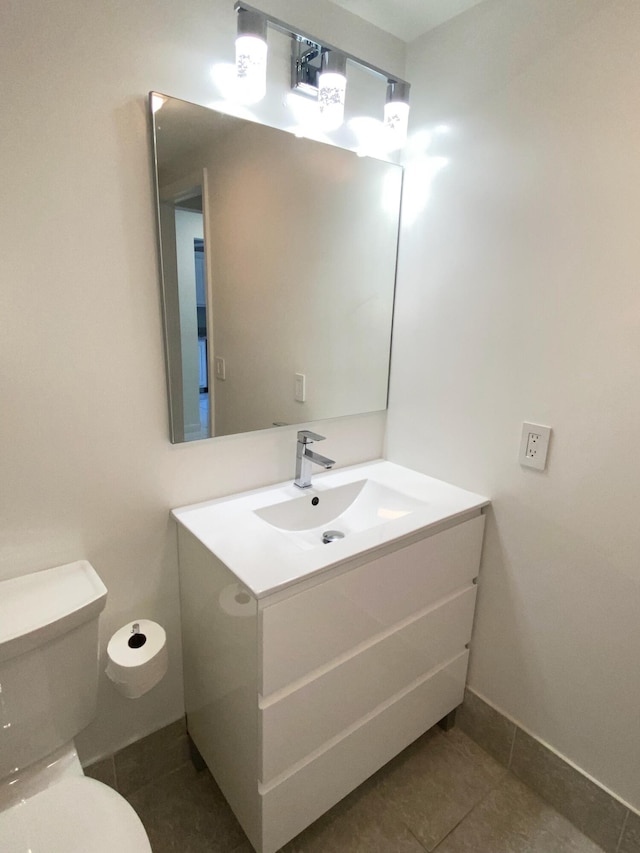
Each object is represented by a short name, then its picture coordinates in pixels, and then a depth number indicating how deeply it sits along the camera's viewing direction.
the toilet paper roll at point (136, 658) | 1.10
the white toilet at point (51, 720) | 0.89
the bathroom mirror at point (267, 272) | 1.20
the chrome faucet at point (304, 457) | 1.49
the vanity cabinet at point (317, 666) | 1.06
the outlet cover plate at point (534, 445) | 1.29
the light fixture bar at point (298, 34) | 1.07
